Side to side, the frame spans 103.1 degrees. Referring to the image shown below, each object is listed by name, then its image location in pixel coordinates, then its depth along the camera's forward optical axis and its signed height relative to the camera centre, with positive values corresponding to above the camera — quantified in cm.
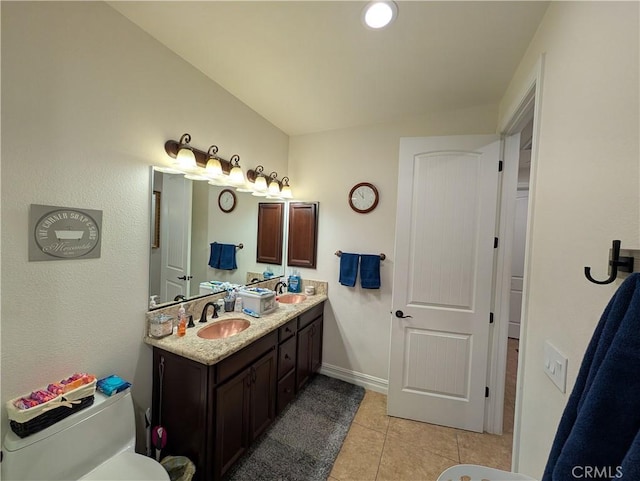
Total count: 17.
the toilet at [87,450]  100 -100
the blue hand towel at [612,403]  49 -32
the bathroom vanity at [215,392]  138 -98
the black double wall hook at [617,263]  61 -4
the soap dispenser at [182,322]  157 -60
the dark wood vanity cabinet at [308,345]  231 -110
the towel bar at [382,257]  246 -21
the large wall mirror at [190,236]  163 -7
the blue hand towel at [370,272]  243 -36
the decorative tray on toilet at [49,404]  101 -77
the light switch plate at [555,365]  87 -45
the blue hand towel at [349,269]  250 -36
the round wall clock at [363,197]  250 +37
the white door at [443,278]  193 -32
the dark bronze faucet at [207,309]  181 -61
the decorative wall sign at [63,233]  110 -5
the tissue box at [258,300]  199 -56
